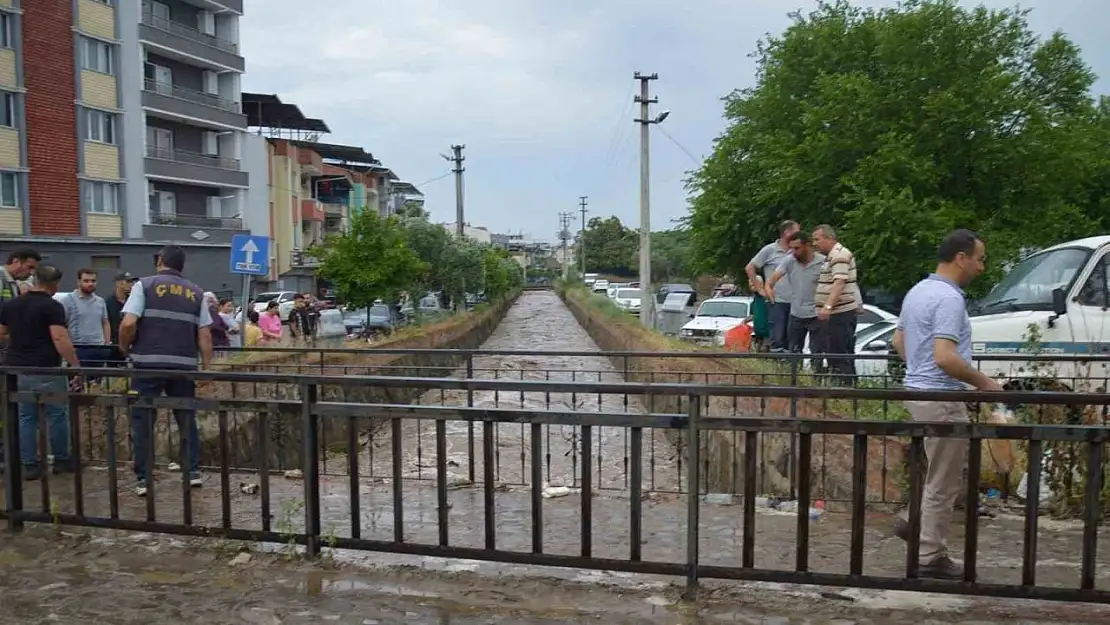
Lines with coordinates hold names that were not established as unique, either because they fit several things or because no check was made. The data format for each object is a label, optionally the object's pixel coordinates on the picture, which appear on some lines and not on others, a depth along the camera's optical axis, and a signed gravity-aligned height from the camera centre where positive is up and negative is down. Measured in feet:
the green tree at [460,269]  116.88 -0.64
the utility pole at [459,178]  172.44 +18.60
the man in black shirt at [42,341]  22.81 -1.96
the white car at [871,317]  47.26 -2.87
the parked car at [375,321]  87.97 -6.19
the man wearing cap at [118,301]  34.22 -1.40
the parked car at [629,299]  129.41 -5.75
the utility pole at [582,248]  310.04 +5.72
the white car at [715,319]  65.51 -4.38
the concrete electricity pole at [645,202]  94.73 +6.72
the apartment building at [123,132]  105.09 +18.75
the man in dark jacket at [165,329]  21.67 -1.58
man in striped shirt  29.01 -1.19
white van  29.43 -1.64
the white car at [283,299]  124.94 -5.35
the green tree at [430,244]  113.09 +2.67
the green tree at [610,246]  360.69 +7.33
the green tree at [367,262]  77.82 +0.26
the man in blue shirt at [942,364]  14.82 -1.74
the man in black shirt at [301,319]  77.39 -4.87
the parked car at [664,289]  143.77 -4.72
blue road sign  44.06 +0.51
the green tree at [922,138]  68.74 +10.28
